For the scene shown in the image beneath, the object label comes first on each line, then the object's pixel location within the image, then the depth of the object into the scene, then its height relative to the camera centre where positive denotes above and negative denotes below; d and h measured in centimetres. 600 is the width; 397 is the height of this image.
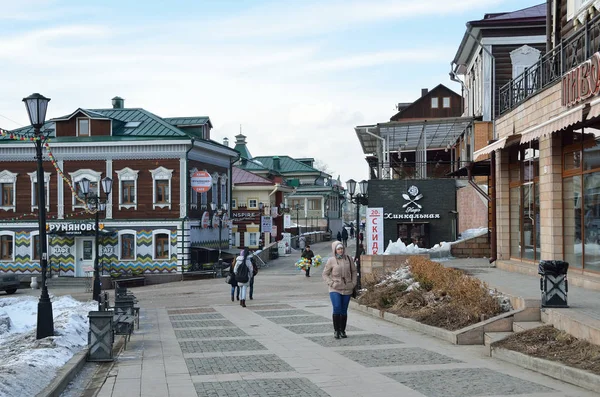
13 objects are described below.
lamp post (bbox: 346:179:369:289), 2686 +89
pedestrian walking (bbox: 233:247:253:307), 2203 -163
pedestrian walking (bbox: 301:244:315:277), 3641 -190
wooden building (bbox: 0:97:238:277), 4266 +113
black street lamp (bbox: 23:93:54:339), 1377 +12
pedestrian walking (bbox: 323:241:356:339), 1307 -114
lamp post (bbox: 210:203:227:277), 4744 +36
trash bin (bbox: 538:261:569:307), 1106 -105
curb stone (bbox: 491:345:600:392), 814 -184
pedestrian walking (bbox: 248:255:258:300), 2392 -200
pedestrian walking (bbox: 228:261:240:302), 2381 -210
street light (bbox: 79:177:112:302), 2531 +74
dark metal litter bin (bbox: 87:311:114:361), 1166 -189
